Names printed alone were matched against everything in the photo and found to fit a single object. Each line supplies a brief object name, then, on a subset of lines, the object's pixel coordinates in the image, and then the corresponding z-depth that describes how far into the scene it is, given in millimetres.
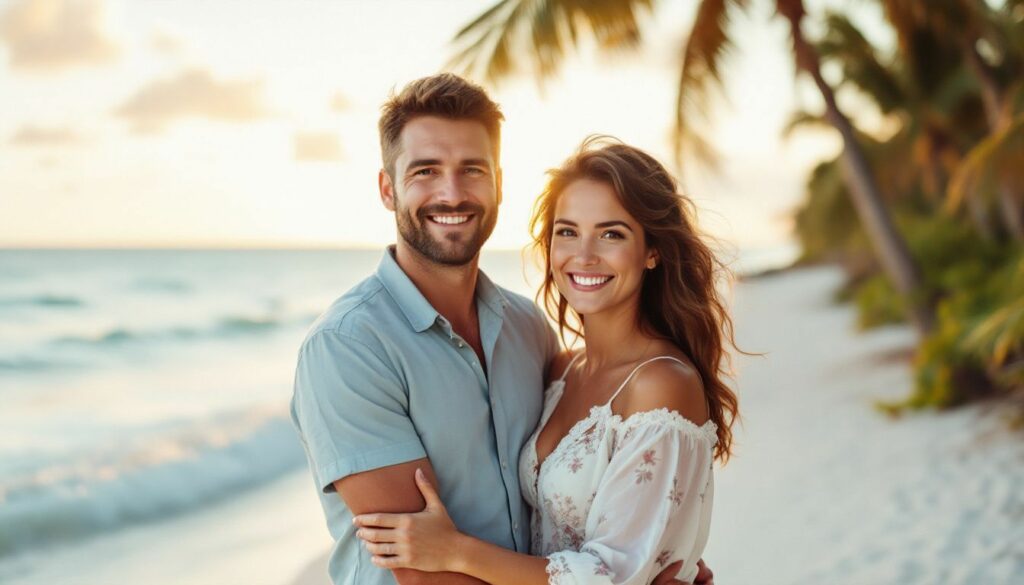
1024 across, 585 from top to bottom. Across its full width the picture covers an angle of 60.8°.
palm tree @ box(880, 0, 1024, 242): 6312
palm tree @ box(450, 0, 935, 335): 8078
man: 2299
